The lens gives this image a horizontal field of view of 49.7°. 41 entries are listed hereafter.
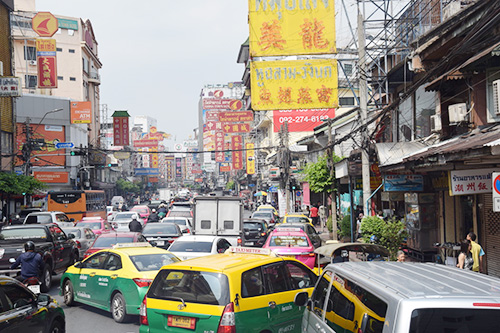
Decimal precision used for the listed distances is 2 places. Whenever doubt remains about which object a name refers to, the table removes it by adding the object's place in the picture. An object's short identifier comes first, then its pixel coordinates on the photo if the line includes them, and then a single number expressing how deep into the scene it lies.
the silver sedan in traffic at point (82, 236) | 22.12
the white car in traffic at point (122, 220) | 32.06
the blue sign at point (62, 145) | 40.56
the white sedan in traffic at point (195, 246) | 15.30
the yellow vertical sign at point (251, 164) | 89.62
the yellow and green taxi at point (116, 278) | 10.92
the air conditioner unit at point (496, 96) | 13.10
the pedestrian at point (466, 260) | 11.97
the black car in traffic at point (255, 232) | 26.00
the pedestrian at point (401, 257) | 12.86
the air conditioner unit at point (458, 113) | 14.54
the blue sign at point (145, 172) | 146.64
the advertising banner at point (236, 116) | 95.16
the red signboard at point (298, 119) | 63.62
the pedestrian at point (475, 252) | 11.84
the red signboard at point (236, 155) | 98.50
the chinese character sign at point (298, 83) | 20.66
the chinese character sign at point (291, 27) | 20.36
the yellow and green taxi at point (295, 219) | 28.99
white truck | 21.64
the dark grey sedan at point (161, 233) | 20.45
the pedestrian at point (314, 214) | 38.34
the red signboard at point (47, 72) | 51.00
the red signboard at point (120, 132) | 76.31
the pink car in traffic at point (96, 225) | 27.91
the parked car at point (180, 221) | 27.06
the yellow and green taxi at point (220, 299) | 7.12
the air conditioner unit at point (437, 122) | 16.41
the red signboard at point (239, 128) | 94.69
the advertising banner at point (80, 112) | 64.00
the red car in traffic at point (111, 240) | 16.52
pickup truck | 14.98
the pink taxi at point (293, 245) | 15.48
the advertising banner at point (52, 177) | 62.72
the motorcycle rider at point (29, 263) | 11.87
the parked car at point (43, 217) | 27.72
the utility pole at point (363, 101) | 18.33
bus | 39.16
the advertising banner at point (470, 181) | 11.74
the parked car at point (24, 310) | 7.00
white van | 4.10
